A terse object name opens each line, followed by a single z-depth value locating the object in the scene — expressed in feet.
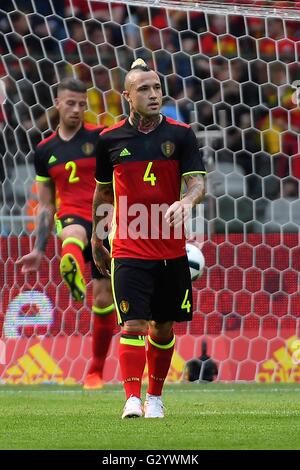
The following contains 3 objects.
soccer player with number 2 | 57.06
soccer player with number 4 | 41.05
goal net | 64.80
